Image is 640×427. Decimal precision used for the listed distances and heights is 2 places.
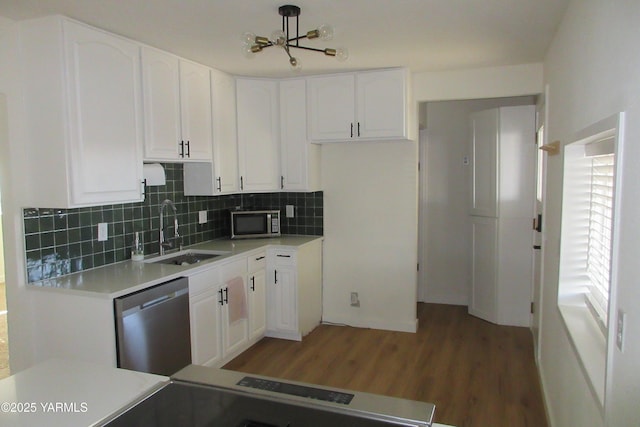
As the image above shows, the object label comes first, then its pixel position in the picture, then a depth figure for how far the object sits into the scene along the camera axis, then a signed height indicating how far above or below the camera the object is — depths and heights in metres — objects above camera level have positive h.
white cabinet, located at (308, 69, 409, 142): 4.00 +0.64
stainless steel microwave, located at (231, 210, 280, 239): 4.56 -0.42
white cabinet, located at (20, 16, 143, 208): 2.66 +0.41
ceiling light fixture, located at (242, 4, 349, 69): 2.28 +0.70
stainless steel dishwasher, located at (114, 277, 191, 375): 2.67 -0.89
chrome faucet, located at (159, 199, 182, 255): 3.80 -0.40
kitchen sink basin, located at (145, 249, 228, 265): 3.68 -0.61
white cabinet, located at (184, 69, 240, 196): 3.96 +0.24
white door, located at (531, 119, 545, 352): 3.86 -0.60
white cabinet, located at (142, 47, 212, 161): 3.23 +0.54
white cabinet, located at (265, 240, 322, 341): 4.25 -1.01
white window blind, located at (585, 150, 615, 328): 1.98 -0.24
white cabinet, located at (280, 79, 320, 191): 4.35 +0.35
